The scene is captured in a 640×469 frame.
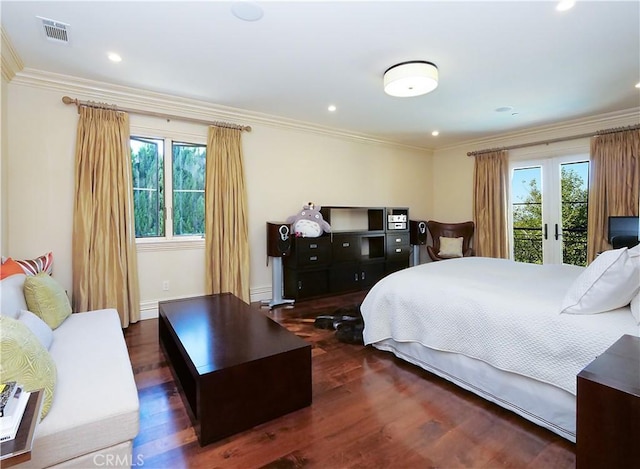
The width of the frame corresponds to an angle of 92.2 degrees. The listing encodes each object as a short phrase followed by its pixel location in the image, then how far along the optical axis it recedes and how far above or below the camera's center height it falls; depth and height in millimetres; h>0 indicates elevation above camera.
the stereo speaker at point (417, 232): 5523 -88
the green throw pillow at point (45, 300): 1971 -446
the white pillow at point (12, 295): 1593 -352
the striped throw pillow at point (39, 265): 2463 -269
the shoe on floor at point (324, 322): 3189 -993
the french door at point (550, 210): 4340 +231
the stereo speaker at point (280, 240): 3932 -139
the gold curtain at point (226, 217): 3695 +156
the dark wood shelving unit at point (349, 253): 4152 -374
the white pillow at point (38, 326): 1655 -522
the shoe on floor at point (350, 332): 2797 -985
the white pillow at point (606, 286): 1531 -316
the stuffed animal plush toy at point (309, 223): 4156 +77
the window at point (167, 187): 3498 +511
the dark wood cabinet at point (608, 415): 902 -585
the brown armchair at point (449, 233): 5320 -113
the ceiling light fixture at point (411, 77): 2625 +1295
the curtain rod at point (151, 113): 2999 +1287
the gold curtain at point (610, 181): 3766 +540
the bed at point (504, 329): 1532 -620
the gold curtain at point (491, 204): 4959 +365
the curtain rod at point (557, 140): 3870 +1228
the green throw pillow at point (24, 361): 1104 -486
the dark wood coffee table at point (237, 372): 1565 -777
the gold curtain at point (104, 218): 3012 +137
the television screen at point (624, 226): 3555 -23
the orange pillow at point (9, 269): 2090 -254
